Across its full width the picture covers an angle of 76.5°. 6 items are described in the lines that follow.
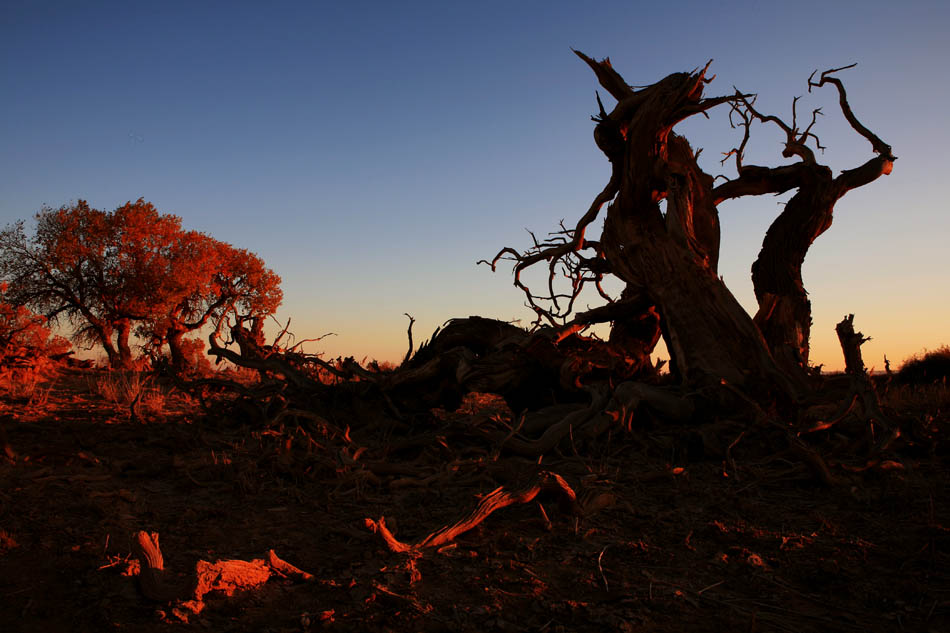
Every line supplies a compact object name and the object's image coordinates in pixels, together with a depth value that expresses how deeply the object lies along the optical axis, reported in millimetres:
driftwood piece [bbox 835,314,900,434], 6328
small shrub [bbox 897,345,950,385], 15914
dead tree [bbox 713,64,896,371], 8594
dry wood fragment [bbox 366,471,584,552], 3582
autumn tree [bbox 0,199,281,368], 22062
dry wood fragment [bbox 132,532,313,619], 2902
